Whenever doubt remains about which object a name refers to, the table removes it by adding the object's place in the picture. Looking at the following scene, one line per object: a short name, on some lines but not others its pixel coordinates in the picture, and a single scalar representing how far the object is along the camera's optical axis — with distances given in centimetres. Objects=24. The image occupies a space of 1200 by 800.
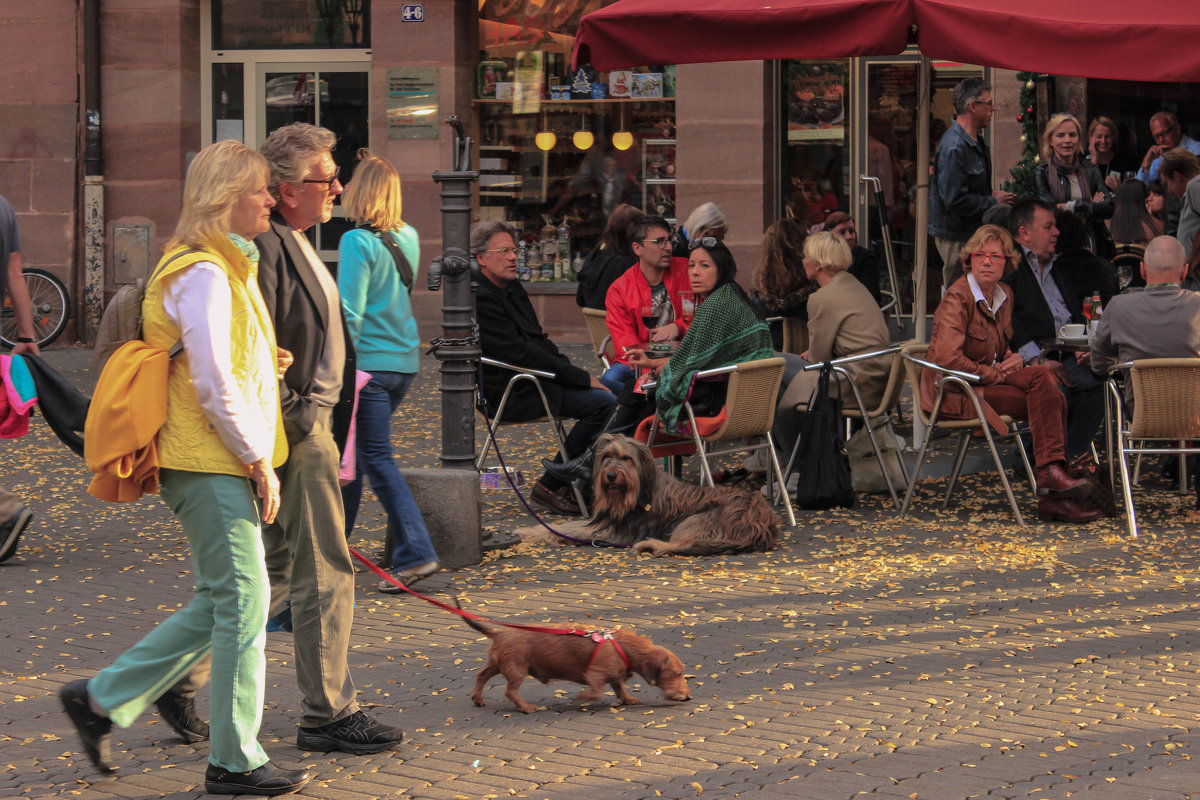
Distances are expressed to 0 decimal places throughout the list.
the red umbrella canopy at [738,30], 1667
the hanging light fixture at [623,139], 3253
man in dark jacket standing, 2130
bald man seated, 1605
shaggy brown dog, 1474
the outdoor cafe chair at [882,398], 1706
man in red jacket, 1819
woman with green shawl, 1647
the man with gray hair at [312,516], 900
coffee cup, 1808
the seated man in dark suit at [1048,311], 1795
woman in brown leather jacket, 1622
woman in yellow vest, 808
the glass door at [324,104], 3362
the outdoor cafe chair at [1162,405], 1555
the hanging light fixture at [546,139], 3300
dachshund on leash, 995
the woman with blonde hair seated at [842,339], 1745
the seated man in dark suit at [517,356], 1736
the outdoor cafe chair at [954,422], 1612
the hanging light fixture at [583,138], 3278
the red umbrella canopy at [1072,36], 1564
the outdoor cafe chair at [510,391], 1717
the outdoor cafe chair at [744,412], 1611
